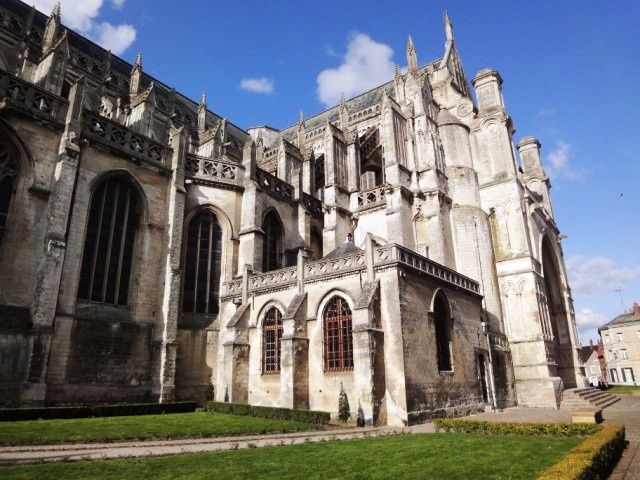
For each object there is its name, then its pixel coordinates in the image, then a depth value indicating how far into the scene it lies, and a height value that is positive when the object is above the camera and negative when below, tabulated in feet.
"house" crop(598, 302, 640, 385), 189.98 +10.52
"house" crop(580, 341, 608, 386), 210.71 +3.12
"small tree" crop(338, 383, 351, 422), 51.55 -3.61
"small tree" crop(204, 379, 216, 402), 65.62 -1.92
